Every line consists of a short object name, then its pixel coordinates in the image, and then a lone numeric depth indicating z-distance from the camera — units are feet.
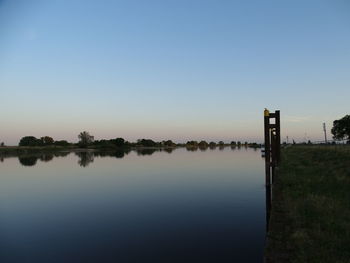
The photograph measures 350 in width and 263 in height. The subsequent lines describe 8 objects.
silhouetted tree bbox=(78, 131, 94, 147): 611.63
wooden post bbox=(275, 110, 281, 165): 70.17
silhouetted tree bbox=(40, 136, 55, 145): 616.80
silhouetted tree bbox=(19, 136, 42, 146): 577.02
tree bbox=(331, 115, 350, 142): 336.74
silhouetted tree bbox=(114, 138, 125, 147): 637.71
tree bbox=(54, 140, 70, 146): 606.96
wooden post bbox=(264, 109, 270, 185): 58.56
